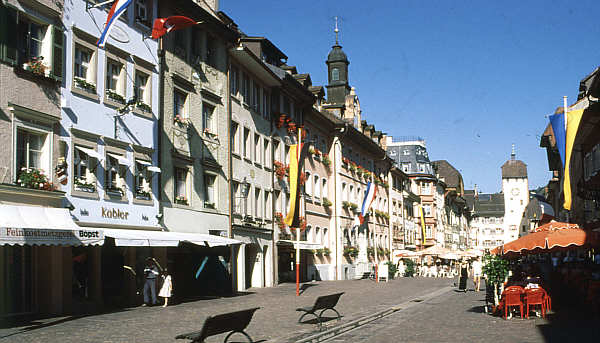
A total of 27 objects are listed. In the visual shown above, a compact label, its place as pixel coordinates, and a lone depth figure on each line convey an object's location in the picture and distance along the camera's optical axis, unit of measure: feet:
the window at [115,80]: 82.69
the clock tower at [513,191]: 575.38
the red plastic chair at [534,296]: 64.59
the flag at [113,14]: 74.18
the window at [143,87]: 88.31
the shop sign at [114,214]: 79.56
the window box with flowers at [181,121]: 96.27
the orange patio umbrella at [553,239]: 62.13
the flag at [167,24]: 86.58
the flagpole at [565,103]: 96.07
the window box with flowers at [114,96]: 81.61
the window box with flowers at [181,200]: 95.91
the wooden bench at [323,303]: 56.31
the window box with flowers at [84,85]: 76.38
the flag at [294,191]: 113.29
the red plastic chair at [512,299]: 64.59
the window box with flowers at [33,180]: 66.90
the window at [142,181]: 86.69
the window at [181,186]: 96.78
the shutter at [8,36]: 66.23
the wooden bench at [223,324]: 37.20
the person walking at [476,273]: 123.89
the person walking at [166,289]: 80.69
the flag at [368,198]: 171.01
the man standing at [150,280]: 80.79
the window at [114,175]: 81.05
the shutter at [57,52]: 72.14
